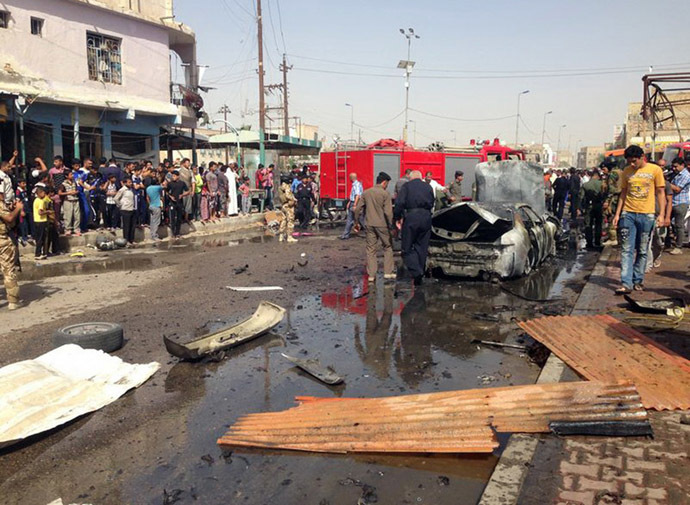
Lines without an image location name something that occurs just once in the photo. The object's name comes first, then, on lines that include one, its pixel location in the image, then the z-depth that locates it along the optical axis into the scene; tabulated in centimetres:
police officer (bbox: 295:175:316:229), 2027
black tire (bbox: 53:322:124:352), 582
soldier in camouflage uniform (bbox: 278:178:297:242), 1552
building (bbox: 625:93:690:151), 3933
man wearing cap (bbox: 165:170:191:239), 1572
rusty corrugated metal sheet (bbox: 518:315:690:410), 452
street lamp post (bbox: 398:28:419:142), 3447
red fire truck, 1916
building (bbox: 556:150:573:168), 13523
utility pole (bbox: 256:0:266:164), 2912
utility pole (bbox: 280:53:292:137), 5044
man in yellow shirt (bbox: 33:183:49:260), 1172
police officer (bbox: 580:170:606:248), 1326
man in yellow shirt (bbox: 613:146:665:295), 771
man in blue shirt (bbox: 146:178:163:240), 1491
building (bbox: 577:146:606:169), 11104
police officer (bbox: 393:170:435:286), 940
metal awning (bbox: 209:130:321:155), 2780
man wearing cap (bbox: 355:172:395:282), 976
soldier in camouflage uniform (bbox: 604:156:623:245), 1278
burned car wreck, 961
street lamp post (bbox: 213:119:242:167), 2602
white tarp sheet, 421
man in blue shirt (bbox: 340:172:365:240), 1669
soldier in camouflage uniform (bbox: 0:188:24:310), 772
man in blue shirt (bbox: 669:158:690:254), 1147
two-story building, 1745
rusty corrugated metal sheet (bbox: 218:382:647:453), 388
